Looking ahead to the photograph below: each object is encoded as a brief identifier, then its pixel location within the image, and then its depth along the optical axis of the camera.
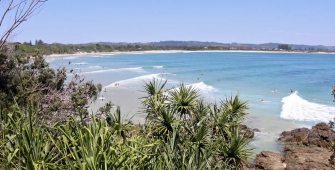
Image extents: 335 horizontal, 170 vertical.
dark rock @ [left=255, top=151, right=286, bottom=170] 16.08
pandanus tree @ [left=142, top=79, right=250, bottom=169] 7.41
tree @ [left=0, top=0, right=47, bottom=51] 5.81
